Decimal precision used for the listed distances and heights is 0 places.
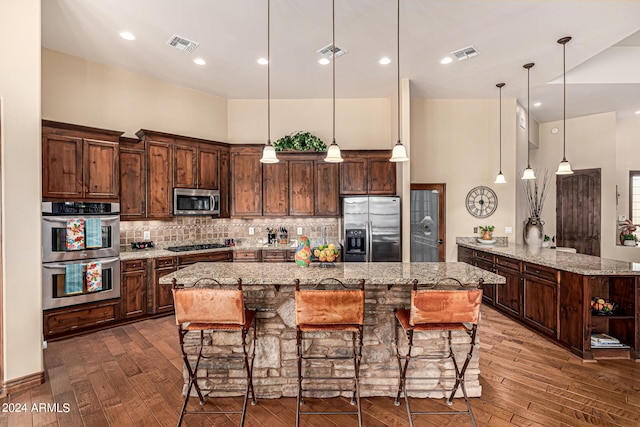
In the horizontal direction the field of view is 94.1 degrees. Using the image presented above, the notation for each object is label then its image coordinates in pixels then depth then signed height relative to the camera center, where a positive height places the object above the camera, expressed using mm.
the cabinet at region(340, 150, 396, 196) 5238 +688
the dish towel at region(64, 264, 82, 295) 3436 -763
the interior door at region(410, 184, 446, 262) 5559 -190
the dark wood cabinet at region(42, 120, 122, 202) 3398 +615
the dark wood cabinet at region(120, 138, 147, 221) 4176 +487
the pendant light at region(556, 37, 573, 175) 3538 +1943
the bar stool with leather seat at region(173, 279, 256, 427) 2047 -675
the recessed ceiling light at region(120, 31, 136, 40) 3434 +2078
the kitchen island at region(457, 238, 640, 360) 3039 -977
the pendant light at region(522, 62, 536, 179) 4437 +565
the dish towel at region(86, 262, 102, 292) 3580 -767
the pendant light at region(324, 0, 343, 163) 2808 +553
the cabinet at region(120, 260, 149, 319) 3922 -1003
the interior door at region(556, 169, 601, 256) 6477 +8
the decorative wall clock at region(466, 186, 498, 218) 5582 +183
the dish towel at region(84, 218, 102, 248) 3564 -229
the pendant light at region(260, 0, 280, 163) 2975 +596
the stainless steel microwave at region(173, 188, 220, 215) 4609 +183
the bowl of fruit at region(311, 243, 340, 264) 2641 -361
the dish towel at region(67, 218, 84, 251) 3438 -239
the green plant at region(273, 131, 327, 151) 5209 +1217
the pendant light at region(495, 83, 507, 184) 4828 +546
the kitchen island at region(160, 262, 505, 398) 2453 -1057
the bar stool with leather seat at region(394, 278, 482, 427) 2006 -674
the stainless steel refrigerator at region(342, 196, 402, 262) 4797 -274
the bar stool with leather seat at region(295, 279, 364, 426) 2008 -674
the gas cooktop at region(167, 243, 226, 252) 4551 -554
